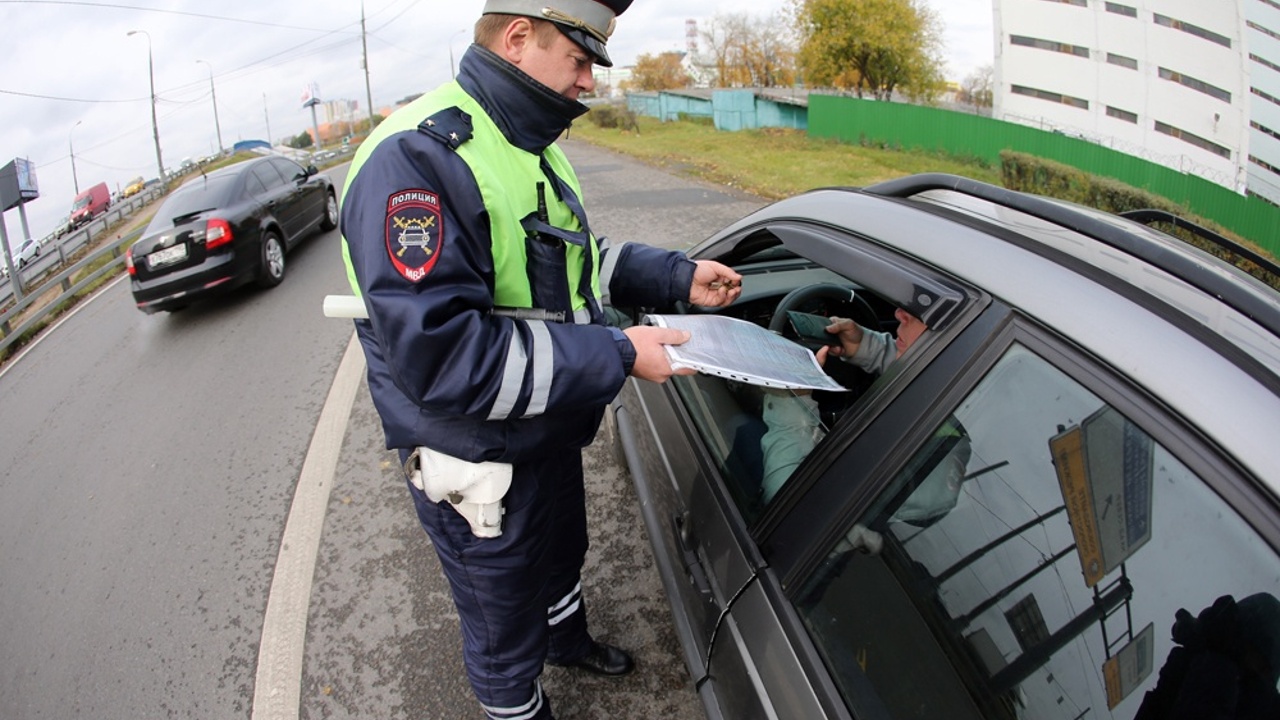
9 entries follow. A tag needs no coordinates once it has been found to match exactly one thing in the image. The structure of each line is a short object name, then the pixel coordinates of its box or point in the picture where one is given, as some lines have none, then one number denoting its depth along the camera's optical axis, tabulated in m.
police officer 1.39
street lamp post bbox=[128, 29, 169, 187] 29.66
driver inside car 1.20
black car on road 7.41
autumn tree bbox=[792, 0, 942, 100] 31.66
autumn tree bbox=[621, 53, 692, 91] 66.94
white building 17.39
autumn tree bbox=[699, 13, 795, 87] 60.88
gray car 0.90
